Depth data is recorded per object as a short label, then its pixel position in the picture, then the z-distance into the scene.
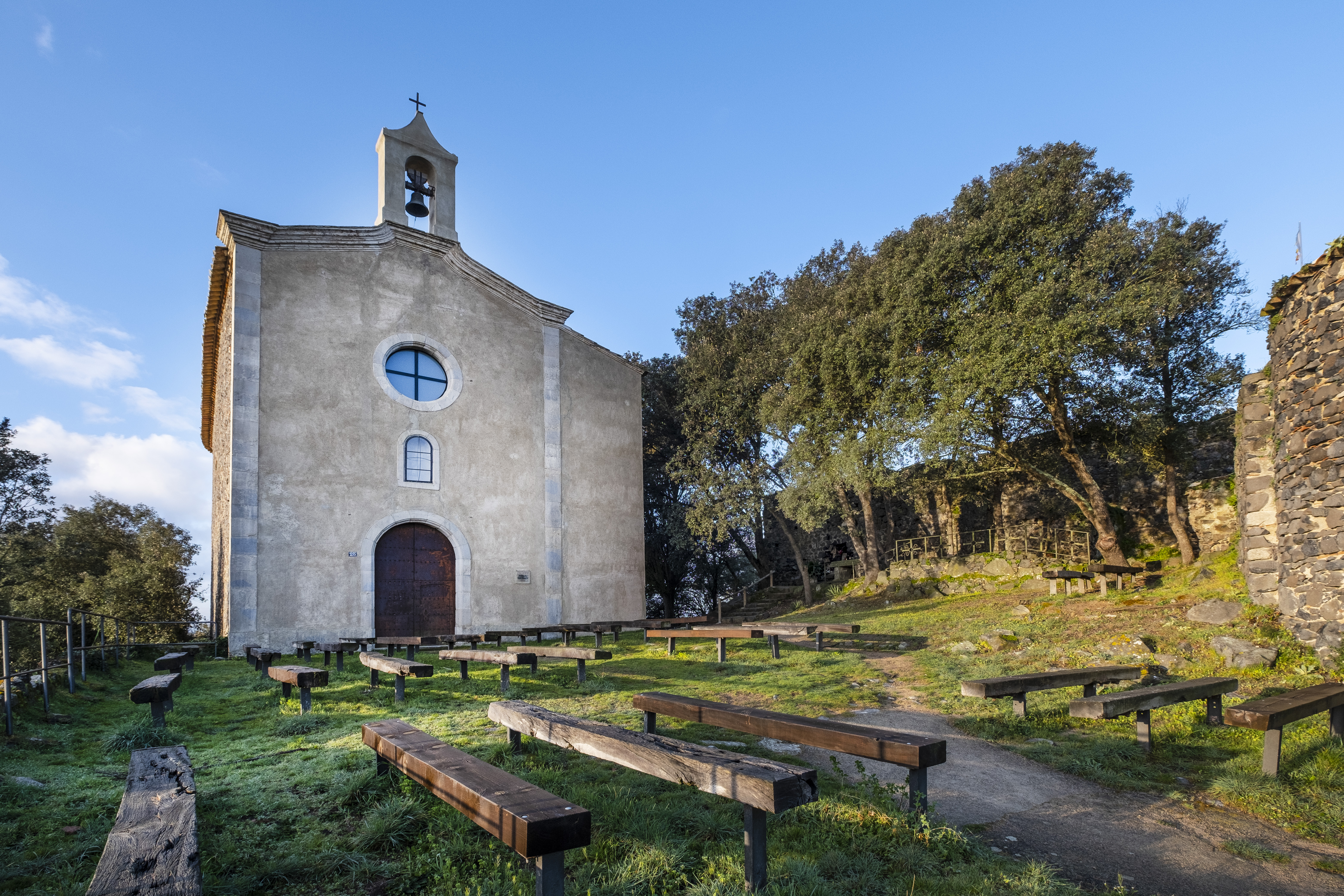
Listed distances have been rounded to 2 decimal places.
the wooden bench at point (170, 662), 8.05
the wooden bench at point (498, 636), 11.97
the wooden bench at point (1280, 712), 4.17
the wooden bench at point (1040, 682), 5.03
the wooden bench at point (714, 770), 2.56
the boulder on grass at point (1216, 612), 9.05
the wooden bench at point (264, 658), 9.10
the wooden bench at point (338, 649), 9.20
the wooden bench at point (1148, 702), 4.56
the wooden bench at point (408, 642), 9.04
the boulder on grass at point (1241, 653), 7.29
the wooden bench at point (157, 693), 5.61
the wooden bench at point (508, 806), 2.22
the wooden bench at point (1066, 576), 13.41
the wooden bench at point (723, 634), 9.45
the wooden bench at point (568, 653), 7.31
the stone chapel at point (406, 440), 13.26
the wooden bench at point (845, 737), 3.24
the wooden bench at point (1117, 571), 13.70
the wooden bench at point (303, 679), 5.88
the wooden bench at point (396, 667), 6.16
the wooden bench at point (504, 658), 7.03
